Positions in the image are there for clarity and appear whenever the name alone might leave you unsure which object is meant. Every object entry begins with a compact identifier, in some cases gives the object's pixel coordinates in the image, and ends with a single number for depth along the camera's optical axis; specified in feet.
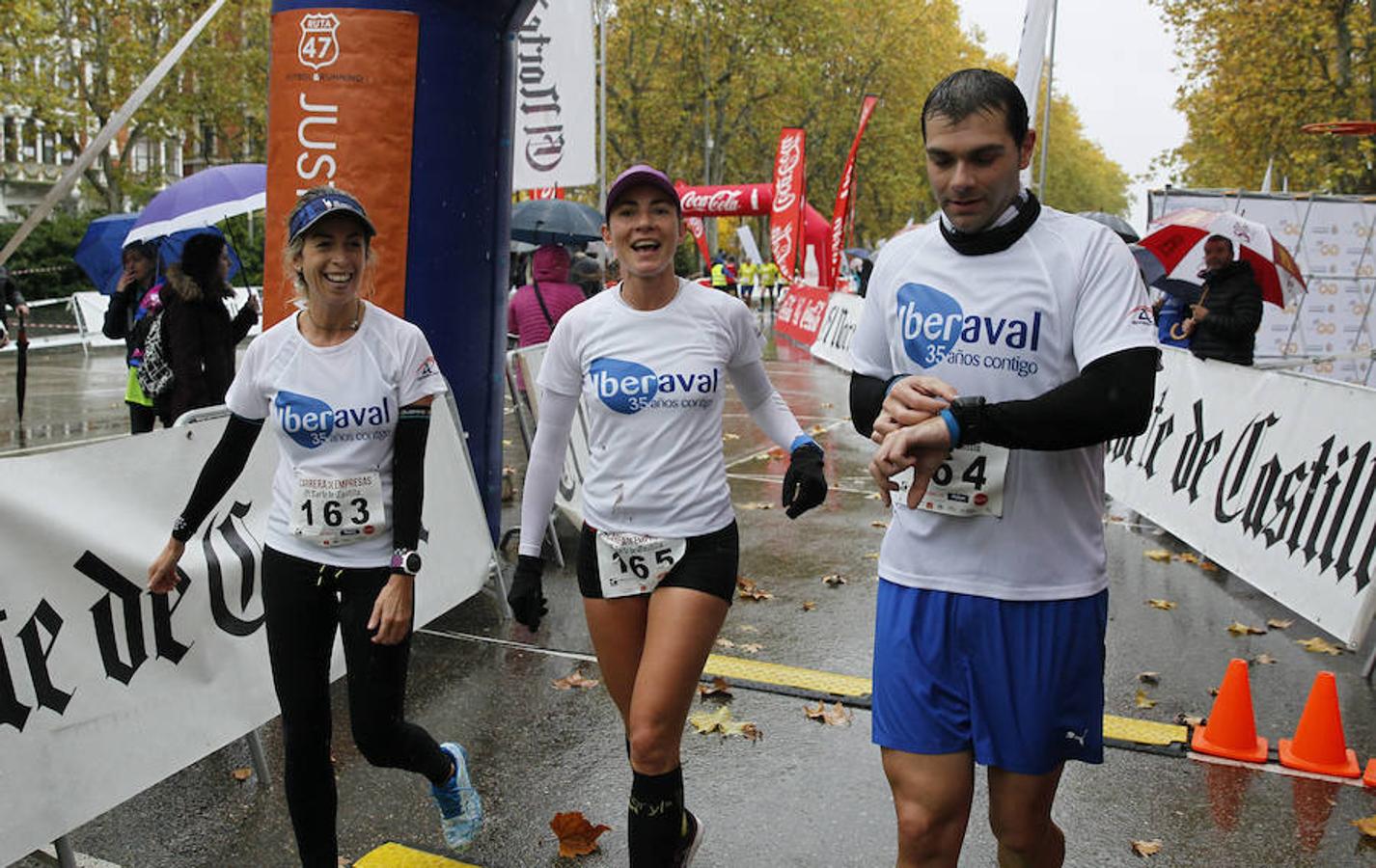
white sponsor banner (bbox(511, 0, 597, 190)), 37.29
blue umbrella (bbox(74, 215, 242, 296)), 36.27
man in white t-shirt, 8.63
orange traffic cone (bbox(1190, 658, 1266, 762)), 15.66
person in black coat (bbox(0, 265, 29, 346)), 41.16
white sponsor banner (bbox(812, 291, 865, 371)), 70.38
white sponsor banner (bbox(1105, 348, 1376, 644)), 20.47
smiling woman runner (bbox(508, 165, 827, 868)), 11.01
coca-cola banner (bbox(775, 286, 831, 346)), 83.19
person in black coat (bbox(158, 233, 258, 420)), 22.30
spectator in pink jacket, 30.42
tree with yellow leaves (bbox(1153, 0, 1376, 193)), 83.20
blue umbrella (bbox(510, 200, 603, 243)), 41.01
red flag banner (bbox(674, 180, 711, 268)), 124.57
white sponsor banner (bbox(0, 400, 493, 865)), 11.52
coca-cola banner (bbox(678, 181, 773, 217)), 124.77
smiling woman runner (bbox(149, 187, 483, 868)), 11.09
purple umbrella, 25.77
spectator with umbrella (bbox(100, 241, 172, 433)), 26.30
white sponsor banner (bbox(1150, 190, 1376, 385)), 63.26
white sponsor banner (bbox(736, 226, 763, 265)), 152.35
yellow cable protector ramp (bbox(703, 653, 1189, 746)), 16.33
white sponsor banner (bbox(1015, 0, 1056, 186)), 20.29
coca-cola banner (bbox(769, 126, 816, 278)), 101.96
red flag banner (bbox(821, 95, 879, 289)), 94.68
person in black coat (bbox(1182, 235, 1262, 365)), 29.58
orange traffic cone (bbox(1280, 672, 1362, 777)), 15.34
